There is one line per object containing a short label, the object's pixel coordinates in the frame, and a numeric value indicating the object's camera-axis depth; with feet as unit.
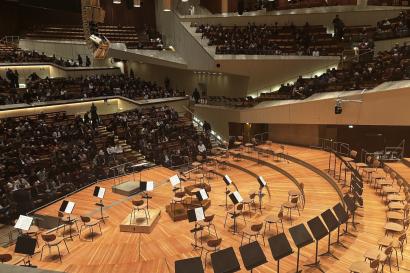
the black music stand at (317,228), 19.71
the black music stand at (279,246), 18.13
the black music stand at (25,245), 21.94
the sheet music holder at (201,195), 28.17
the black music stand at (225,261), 16.89
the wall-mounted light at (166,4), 48.83
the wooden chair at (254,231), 24.57
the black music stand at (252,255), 17.47
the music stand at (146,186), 31.07
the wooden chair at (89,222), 28.89
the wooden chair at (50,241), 25.59
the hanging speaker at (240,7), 68.54
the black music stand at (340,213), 21.56
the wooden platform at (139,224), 30.04
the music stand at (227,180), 30.98
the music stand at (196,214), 23.72
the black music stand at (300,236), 19.11
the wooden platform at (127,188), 38.19
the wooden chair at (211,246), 22.80
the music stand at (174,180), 31.20
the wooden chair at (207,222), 26.27
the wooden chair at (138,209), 30.94
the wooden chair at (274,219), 25.97
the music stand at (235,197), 26.96
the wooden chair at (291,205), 28.25
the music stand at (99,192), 30.48
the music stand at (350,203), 23.29
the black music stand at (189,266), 16.74
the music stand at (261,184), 29.48
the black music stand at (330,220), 20.61
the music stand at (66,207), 27.71
